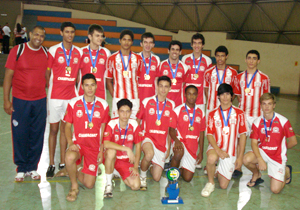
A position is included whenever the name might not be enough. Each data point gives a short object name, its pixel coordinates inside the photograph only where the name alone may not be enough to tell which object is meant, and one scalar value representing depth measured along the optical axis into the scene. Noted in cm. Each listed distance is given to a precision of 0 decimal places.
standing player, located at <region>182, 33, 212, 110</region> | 527
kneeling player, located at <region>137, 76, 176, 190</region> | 427
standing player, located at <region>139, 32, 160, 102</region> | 499
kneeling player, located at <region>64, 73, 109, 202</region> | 386
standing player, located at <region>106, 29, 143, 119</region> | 479
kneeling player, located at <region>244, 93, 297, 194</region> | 407
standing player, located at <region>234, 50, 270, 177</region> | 480
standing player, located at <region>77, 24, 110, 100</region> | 459
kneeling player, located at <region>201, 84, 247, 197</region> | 407
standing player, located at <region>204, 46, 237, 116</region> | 493
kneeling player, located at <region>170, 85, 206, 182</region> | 427
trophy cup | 349
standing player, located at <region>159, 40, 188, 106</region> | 507
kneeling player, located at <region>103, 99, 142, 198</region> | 370
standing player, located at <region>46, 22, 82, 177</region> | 423
